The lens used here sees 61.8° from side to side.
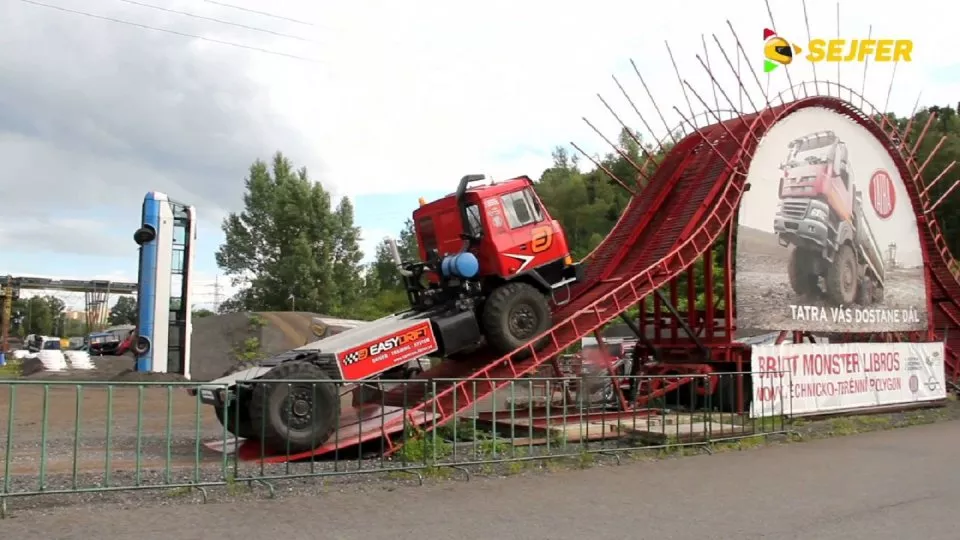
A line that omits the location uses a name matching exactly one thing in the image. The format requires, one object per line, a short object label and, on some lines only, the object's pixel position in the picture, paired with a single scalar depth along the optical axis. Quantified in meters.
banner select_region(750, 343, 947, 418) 15.07
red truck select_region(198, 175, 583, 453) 10.45
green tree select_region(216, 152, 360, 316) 50.00
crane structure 52.44
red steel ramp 13.40
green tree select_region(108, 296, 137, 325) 113.56
